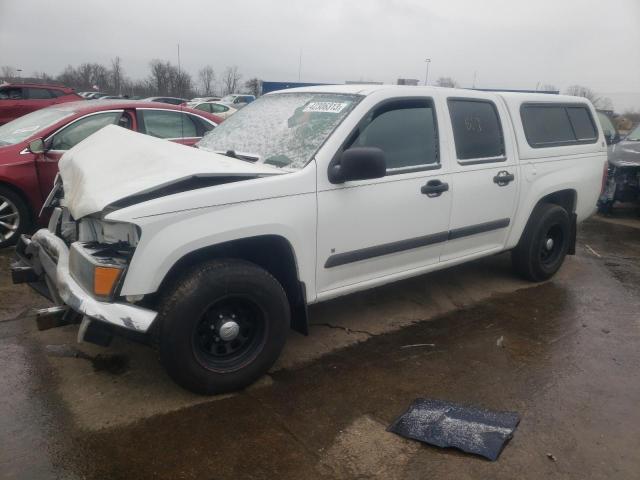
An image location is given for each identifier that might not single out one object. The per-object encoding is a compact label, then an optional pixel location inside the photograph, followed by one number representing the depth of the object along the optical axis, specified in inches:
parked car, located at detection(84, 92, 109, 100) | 1025.8
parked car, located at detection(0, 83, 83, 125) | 469.4
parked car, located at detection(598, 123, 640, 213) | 336.5
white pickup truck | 107.7
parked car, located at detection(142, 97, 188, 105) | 933.2
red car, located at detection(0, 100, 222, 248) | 212.2
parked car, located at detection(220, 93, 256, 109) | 1110.3
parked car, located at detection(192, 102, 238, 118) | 723.4
